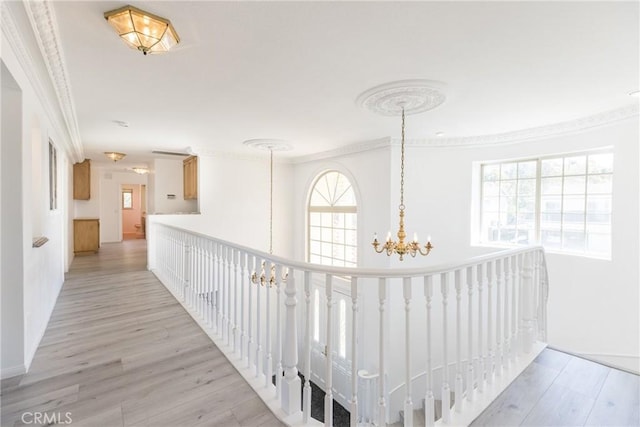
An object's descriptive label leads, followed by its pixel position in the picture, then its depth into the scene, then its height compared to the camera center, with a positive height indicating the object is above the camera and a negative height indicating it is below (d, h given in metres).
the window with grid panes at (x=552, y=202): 3.61 +0.08
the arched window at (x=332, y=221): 5.73 -0.32
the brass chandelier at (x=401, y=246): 3.25 -0.45
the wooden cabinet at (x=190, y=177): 6.00 +0.60
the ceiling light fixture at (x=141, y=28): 1.65 +1.05
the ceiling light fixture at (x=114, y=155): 5.82 +0.99
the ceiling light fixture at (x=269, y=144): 4.85 +1.06
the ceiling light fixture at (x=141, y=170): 7.62 +0.90
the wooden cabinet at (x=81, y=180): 6.90 +0.57
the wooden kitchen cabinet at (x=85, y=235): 6.90 -0.76
